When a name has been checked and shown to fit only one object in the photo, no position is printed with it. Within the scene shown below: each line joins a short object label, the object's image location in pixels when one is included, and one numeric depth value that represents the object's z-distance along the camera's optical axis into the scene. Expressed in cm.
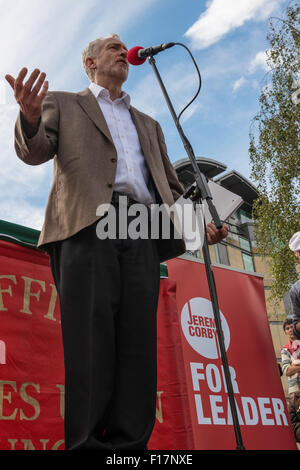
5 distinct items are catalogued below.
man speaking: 153
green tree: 1101
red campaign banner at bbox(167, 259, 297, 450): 311
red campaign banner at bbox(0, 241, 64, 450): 220
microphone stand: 211
